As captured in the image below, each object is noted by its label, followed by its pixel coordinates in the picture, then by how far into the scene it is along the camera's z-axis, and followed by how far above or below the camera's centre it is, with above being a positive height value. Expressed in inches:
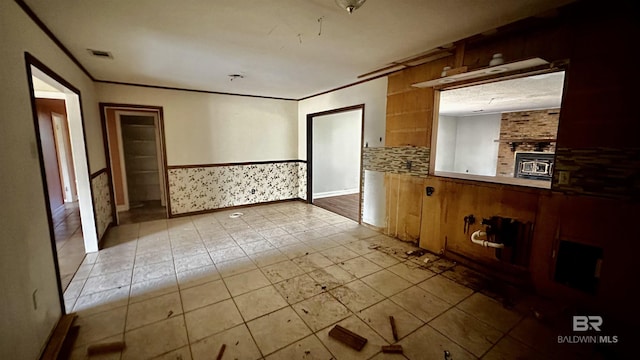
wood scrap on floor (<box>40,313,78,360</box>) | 60.6 -50.4
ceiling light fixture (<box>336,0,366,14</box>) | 61.1 +35.8
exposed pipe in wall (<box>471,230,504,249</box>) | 92.0 -35.4
